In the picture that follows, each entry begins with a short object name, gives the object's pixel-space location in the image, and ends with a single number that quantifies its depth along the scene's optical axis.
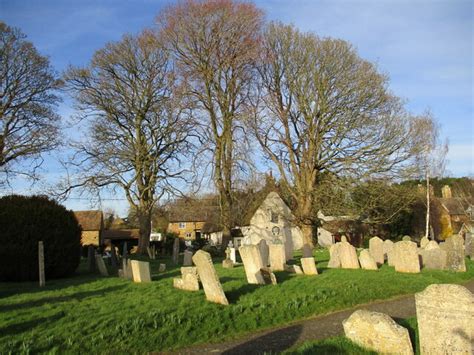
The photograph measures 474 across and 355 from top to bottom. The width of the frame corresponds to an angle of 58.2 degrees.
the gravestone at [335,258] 16.44
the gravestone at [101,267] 15.81
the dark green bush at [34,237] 14.38
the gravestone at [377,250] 17.86
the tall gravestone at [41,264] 13.01
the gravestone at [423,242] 20.99
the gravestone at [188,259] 18.67
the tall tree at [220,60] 25.66
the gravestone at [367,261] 15.73
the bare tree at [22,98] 24.00
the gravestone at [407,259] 14.90
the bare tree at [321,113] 24.80
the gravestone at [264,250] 16.73
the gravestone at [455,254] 15.46
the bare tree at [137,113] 27.94
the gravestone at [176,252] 21.17
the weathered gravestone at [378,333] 5.57
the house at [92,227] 53.03
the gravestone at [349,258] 16.11
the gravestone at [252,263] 11.87
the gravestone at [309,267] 14.08
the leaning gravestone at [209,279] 9.12
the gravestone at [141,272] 12.63
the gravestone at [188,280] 10.65
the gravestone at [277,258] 15.12
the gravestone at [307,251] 19.23
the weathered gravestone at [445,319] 5.09
